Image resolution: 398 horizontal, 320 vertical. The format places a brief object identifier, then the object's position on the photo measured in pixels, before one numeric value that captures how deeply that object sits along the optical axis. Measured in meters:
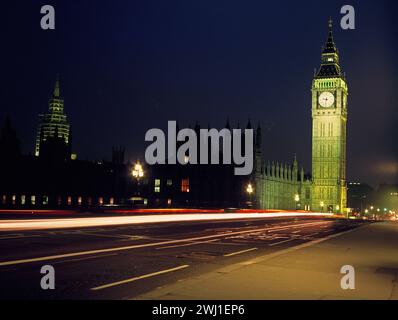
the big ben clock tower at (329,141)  138.62
